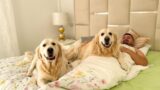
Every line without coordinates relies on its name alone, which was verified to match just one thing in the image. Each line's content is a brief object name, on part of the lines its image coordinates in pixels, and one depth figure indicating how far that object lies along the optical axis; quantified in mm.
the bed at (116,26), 1536
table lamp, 3189
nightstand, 2973
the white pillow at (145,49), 2255
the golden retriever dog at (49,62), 1541
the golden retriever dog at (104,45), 1811
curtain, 2754
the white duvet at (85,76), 1289
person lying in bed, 1983
